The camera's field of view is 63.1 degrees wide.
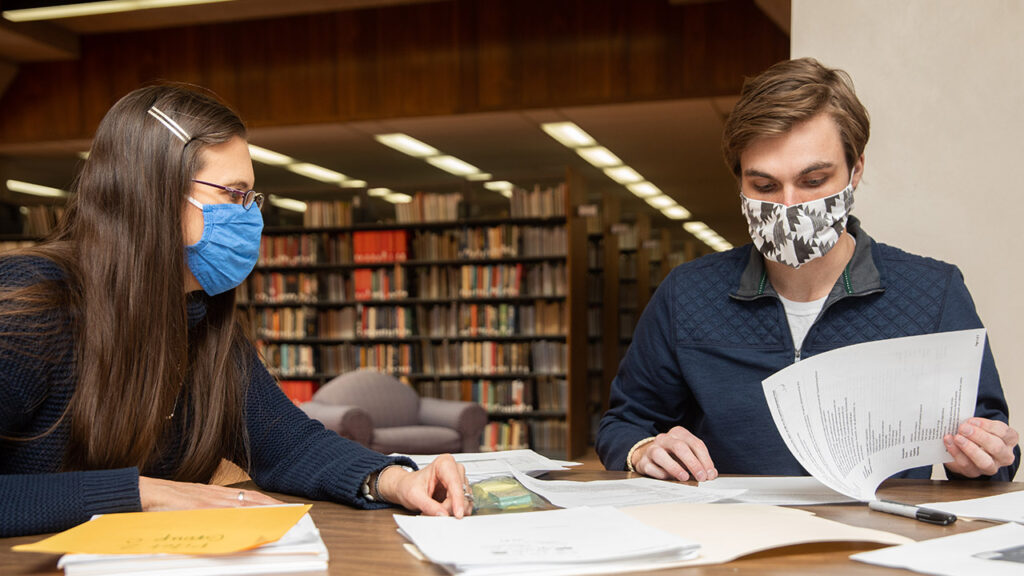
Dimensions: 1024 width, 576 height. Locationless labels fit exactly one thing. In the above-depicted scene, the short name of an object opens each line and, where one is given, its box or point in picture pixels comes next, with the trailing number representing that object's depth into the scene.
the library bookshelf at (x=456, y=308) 6.90
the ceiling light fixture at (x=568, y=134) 6.66
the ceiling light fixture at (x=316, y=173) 8.15
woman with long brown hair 1.04
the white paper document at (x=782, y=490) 1.05
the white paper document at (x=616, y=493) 1.04
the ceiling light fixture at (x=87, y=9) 5.61
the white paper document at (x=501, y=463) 1.27
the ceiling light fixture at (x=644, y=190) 9.52
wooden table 0.75
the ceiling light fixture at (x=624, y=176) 8.58
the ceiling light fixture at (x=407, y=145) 7.02
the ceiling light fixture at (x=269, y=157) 7.39
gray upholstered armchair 4.85
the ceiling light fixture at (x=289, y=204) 8.08
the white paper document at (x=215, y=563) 0.74
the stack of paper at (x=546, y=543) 0.72
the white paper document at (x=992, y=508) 0.95
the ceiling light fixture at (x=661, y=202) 10.34
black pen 0.92
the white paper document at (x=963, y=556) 0.72
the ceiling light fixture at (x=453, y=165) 7.98
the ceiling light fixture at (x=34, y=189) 8.17
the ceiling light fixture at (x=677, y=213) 11.37
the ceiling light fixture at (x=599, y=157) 7.61
